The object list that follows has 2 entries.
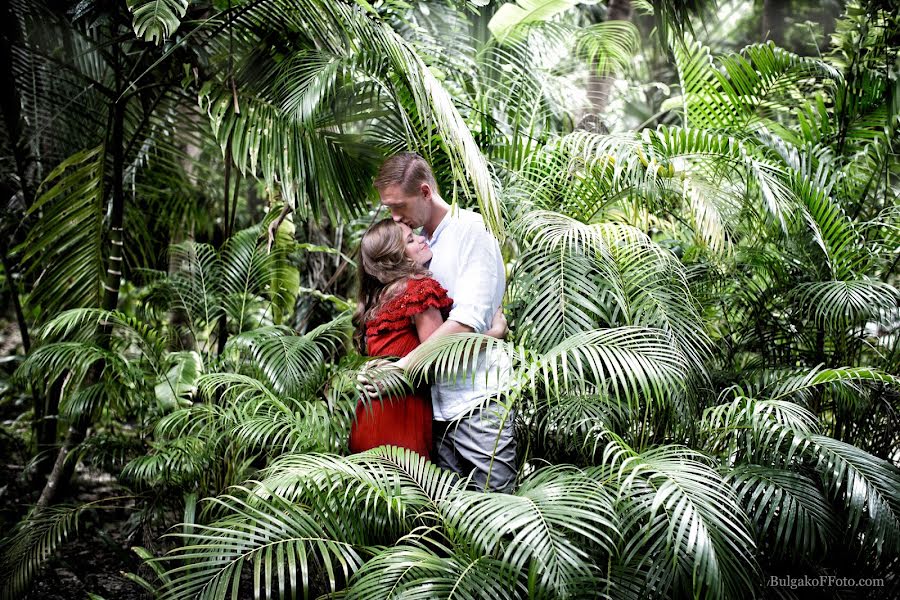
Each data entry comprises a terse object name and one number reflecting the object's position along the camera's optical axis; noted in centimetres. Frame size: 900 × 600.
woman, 275
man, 277
